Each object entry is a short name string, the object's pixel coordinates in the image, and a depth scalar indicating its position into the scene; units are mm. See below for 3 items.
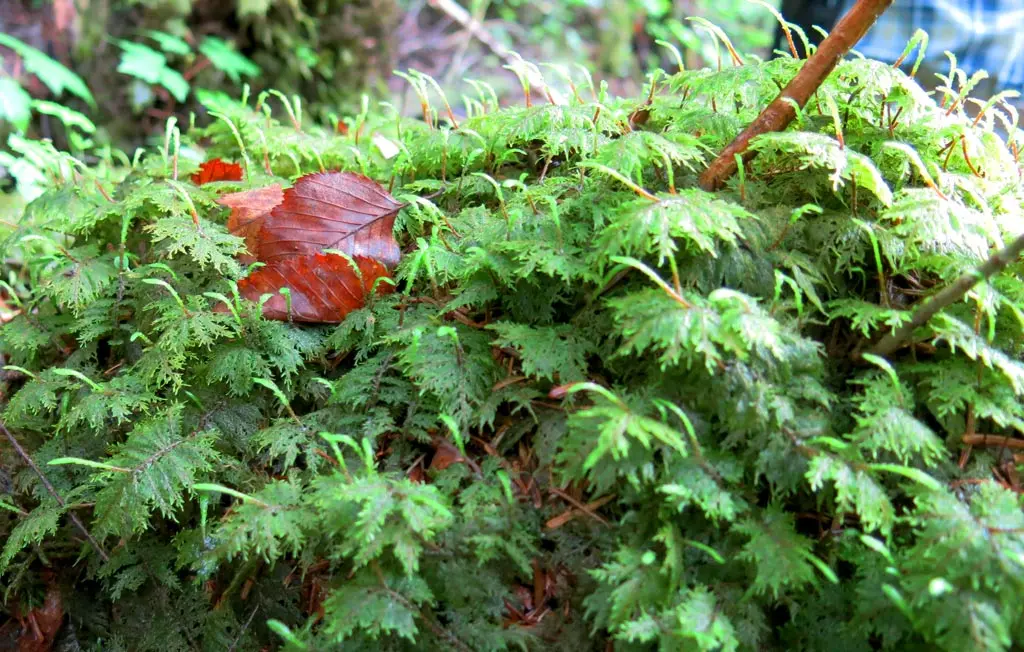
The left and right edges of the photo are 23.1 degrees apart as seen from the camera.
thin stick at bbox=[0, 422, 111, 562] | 566
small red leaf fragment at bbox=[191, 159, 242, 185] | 616
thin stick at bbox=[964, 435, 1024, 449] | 554
